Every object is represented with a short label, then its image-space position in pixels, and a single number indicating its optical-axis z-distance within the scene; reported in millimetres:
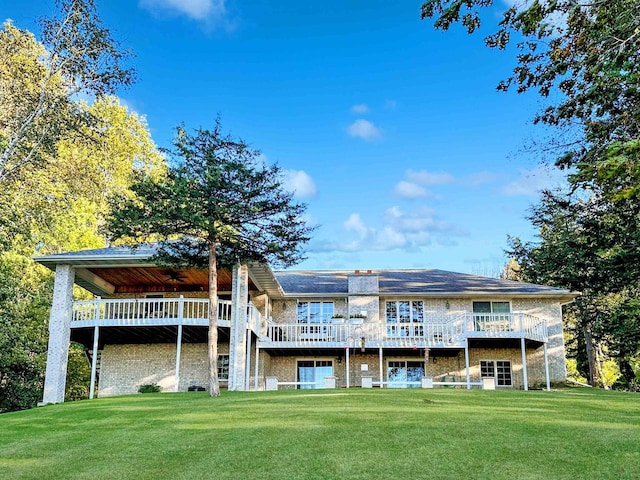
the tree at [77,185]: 22062
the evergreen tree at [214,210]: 15633
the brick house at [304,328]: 18344
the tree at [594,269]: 17203
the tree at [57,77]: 19000
